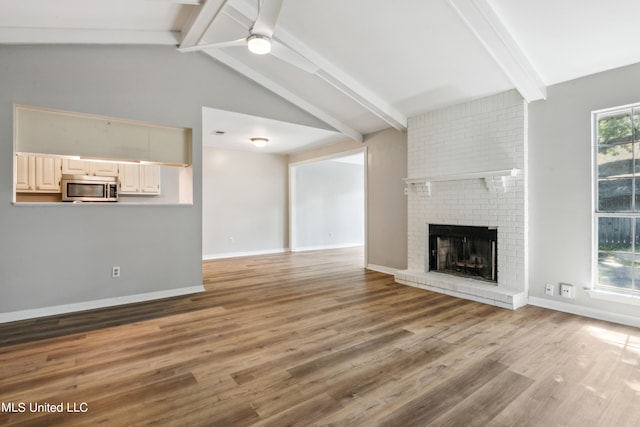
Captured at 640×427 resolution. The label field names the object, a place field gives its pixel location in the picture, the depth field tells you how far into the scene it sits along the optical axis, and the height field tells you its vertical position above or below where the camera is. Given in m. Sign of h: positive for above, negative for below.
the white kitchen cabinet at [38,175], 5.34 +0.71
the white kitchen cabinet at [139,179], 6.02 +0.72
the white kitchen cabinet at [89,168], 5.62 +0.88
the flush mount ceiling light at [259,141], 6.36 +1.52
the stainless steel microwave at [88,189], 5.43 +0.47
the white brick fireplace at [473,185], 3.78 +0.40
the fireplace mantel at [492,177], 3.77 +0.49
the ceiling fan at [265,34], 2.34 +1.57
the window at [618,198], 3.15 +0.16
